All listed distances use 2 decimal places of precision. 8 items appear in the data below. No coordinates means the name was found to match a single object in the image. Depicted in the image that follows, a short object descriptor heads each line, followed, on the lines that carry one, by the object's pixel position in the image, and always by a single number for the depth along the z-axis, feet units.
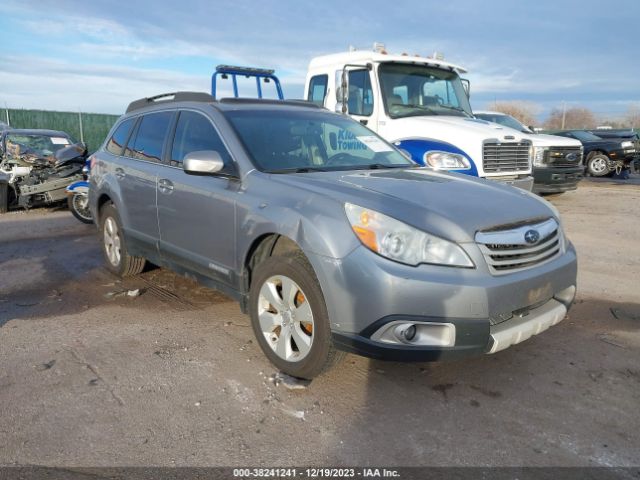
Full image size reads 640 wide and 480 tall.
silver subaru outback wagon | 9.56
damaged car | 33.40
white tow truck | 24.53
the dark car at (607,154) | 56.24
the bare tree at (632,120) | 198.08
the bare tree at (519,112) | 194.33
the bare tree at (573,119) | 209.36
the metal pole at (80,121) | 91.22
